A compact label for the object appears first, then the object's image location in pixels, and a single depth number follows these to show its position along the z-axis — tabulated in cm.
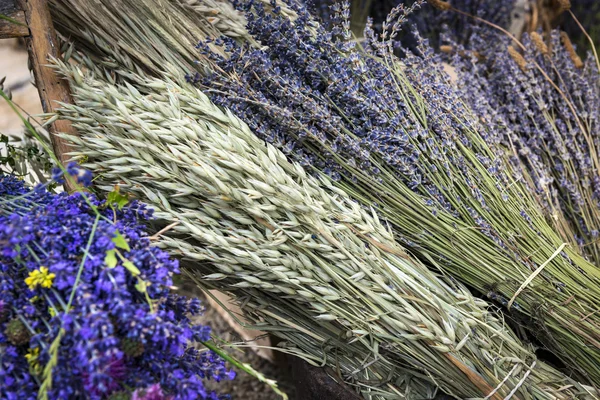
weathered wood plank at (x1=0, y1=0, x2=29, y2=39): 92
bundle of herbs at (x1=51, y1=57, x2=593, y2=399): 85
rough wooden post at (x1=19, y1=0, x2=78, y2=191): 94
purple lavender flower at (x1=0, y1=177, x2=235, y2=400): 63
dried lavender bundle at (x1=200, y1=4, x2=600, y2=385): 94
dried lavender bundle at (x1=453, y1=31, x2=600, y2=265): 120
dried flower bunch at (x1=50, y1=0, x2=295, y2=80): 101
